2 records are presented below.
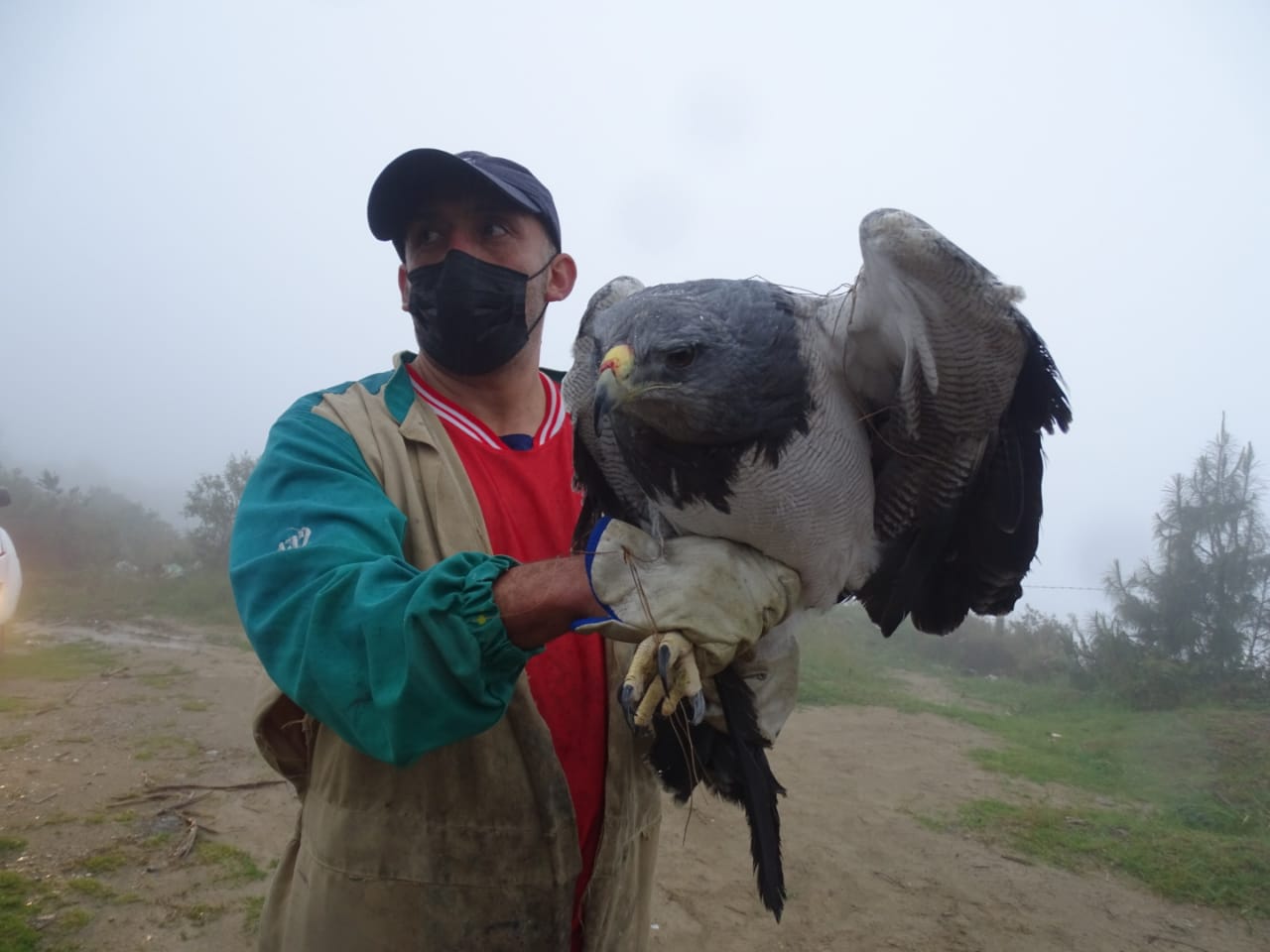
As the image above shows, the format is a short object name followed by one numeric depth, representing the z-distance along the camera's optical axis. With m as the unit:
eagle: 0.67
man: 0.54
